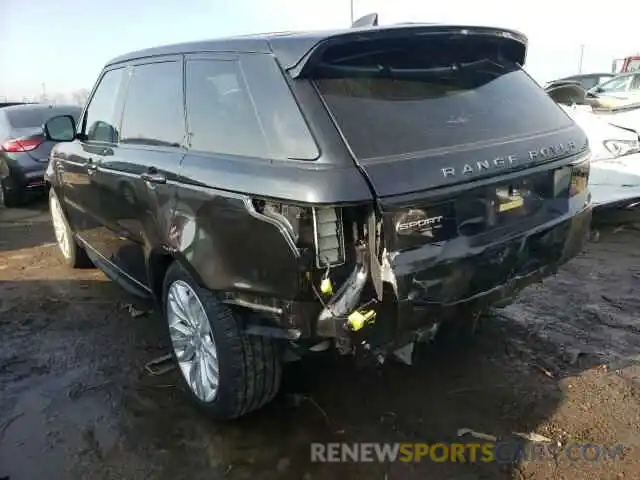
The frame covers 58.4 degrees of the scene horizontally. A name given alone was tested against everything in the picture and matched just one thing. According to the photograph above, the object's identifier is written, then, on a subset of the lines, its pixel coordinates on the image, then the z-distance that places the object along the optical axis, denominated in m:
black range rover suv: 2.19
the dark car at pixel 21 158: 8.24
